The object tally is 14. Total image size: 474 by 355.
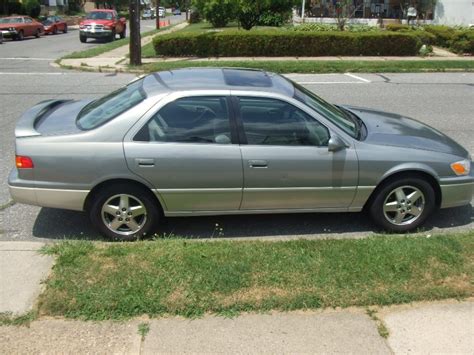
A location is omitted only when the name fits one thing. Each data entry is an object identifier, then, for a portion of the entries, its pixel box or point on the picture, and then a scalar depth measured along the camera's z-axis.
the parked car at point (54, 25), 35.53
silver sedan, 4.07
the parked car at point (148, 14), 75.44
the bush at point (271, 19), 27.61
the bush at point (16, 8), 44.20
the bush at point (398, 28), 21.34
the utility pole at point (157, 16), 38.00
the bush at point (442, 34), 19.78
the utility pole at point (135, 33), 15.18
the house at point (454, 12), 30.91
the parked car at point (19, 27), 28.97
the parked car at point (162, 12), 84.99
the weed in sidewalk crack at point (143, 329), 2.98
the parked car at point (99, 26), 27.36
